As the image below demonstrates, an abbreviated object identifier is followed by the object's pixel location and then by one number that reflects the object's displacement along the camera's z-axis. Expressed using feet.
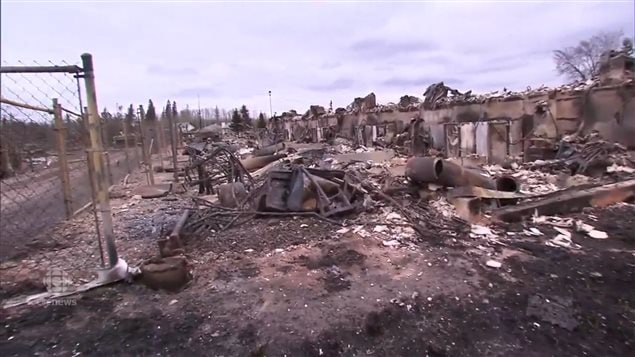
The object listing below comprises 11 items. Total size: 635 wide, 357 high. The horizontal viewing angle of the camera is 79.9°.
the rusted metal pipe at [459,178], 21.68
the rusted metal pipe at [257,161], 38.86
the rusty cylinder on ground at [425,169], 21.41
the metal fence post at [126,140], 33.83
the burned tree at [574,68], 99.46
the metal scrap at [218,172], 25.99
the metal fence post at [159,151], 46.40
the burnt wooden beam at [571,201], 18.79
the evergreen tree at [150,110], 77.88
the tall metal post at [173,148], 34.68
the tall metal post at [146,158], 31.37
